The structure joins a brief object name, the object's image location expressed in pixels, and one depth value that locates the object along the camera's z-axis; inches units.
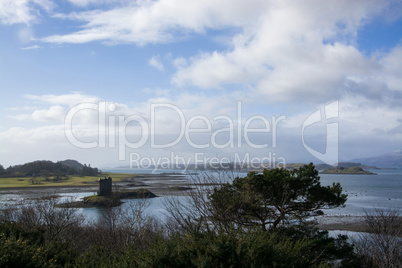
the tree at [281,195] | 712.4
